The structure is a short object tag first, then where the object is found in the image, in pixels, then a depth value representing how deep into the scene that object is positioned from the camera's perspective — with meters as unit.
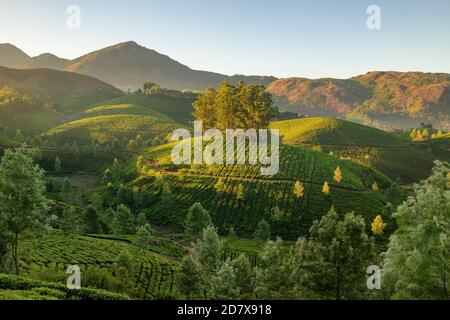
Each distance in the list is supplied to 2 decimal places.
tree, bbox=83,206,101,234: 114.12
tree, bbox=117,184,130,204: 152.25
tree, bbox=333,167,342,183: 146.25
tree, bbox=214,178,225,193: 141.62
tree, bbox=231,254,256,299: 55.16
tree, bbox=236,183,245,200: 135.25
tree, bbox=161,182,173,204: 142.38
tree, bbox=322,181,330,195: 137.00
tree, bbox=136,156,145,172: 181.75
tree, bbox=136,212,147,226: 118.46
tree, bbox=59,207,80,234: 98.62
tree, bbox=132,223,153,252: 90.12
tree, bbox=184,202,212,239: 108.06
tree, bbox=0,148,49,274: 39.12
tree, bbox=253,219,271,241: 111.50
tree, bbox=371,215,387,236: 115.25
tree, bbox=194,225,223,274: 79.25
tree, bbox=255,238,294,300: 47.25
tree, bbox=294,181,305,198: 133.62
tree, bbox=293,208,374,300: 39.19
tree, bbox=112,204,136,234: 116.75
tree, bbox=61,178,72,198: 157.12
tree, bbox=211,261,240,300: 50.81
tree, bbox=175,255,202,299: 58.00
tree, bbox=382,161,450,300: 30.75
